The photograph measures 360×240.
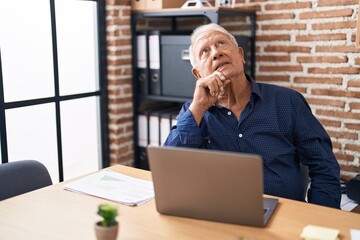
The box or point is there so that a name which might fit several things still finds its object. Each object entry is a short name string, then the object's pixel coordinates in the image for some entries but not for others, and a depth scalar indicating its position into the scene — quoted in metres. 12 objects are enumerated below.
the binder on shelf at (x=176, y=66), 2.80
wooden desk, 1.23
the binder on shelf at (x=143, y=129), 3.12
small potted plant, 1.05
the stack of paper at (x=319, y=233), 1.16
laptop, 1.17
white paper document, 1.51
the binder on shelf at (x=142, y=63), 2.99
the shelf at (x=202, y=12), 2.63
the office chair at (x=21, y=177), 1.71
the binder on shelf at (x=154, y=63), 2.91
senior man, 1.80
